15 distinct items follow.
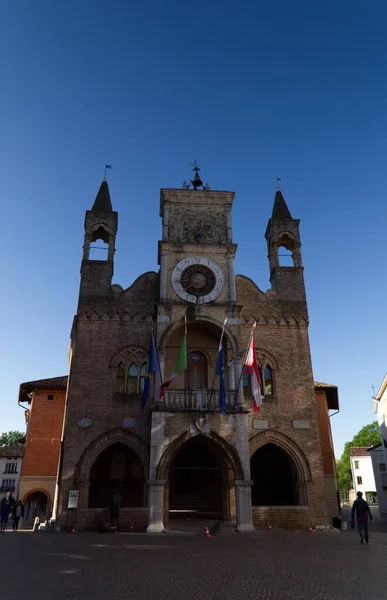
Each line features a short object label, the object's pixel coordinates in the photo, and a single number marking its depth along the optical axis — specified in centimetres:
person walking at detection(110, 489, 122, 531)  1933
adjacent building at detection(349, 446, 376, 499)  6359
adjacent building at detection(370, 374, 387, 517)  4001
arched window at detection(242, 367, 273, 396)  2286
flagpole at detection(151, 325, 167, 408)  1973
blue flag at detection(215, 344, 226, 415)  1909
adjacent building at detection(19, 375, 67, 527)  2772
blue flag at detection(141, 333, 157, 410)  2006
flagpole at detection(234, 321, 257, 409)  2024
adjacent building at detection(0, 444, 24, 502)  5439
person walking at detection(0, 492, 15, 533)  1900
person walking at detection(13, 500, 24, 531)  1994
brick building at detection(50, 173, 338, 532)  1981
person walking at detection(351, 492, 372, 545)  1390
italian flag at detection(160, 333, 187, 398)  1941
